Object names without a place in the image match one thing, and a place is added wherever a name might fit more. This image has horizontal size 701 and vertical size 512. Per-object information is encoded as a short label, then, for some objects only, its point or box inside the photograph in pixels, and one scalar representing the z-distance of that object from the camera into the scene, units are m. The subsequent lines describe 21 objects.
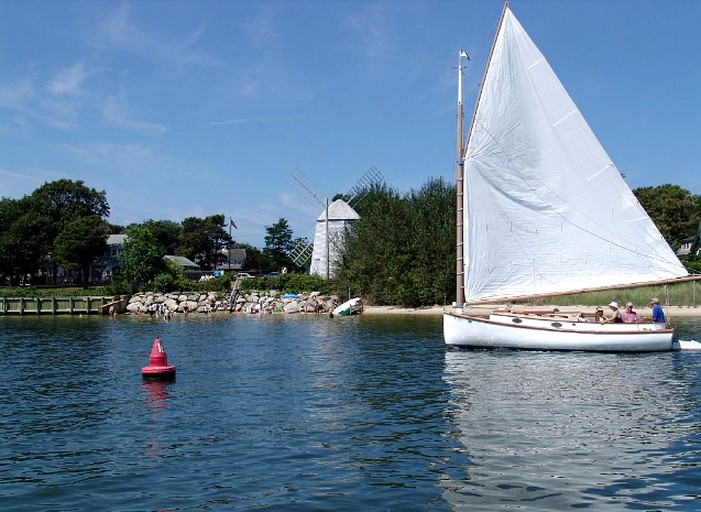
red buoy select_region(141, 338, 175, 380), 28.52
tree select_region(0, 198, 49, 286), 119.38
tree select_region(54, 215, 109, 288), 120.06
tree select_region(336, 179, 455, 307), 75.69
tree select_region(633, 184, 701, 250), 108.75
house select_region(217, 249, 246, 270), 168.12
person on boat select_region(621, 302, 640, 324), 33.72
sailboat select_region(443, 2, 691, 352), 32.41
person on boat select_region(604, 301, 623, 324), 33.69
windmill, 97.38
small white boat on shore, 74.19
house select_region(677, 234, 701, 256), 106.77
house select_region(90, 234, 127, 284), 136.62
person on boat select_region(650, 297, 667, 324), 33.41
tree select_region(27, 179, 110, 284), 126.75
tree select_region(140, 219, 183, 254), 160.12
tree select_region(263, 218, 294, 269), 147.75
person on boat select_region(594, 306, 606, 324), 33.67
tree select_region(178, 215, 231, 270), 157.25
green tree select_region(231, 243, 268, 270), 172.88
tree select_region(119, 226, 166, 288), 95.56
